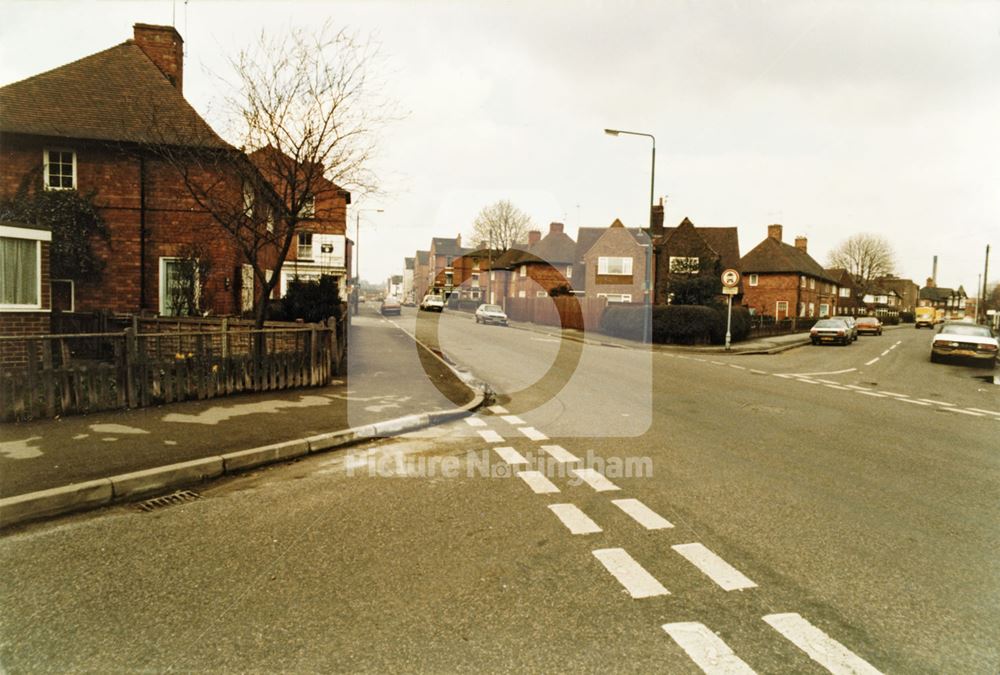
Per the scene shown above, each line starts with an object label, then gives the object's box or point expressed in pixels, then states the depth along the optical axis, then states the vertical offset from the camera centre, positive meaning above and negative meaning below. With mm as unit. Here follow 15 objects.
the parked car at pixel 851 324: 33750 -806
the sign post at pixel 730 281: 24297 +1196
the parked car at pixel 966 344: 19922 -1111
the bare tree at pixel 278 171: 11578 +2803
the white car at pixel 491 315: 40188 -862
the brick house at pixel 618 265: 51938 +3894
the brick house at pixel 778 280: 60812 +3352
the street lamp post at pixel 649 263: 23328 +2050
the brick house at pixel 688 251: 34656 +5134
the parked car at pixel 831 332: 31219 -1215
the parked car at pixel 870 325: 43719 -1088
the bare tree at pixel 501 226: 78000 +11039
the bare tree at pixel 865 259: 89688 +8578
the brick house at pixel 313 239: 11922 +2662
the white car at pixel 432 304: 56372 -199
